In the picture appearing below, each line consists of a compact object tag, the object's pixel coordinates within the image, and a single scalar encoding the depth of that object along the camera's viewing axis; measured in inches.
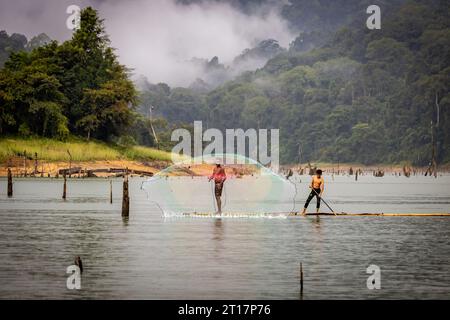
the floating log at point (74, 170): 4917.1
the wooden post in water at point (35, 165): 4697.3
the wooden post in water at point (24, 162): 4801.7
